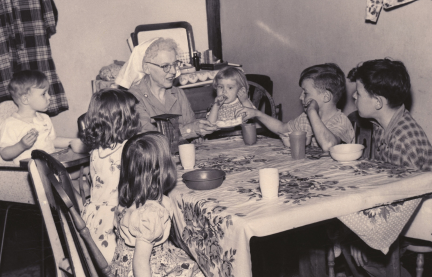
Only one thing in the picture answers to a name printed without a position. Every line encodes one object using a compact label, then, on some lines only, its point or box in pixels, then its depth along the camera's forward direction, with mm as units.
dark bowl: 1684
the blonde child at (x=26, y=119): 2617
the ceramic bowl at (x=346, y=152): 1916
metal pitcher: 2215
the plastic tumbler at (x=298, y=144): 2023
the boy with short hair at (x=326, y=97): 2402
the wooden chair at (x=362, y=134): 2476
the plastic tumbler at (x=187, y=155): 2008
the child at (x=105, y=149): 1934
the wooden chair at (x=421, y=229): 1758
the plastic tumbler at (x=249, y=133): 2400
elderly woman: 2670
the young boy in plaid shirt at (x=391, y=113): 2035
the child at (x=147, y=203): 1519
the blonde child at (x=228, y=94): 2975
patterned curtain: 3523
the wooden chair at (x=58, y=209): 1484
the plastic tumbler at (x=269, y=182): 1531
